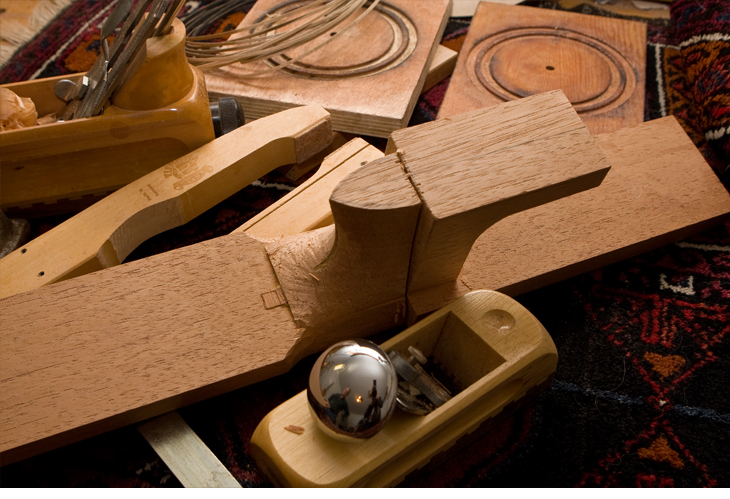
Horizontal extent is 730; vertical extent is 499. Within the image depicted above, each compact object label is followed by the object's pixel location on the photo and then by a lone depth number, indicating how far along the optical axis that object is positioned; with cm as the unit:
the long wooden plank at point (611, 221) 62
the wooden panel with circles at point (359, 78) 71
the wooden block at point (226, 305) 56
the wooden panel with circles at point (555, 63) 73
